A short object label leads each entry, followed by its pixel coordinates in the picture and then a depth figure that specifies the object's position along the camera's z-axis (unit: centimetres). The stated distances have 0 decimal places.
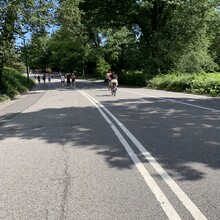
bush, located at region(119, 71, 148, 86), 2793
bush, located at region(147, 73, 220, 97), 1706
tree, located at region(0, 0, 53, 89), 1793
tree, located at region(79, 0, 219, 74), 2621
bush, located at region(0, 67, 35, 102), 1878
